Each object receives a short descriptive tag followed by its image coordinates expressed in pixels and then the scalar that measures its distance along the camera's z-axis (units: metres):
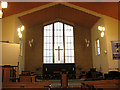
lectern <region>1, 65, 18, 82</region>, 5.92
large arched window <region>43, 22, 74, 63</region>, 11.05
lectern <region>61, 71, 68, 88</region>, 5.54
